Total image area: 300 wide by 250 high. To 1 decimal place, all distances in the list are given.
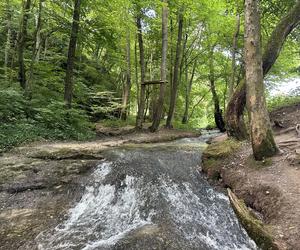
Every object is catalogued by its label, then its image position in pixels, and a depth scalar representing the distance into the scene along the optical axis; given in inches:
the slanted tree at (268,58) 298.6
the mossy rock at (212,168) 241.6
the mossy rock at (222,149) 269.6
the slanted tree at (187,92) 708.5
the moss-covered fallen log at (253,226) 143.7
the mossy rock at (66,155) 250.8
